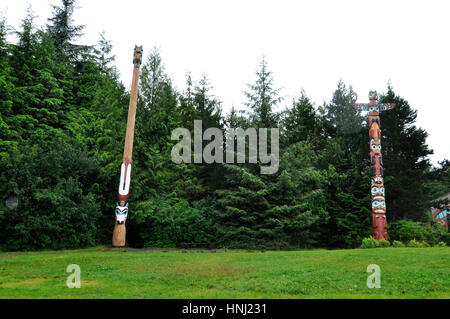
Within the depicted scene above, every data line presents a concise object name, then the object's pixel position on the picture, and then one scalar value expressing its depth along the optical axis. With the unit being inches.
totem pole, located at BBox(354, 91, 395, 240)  781.9
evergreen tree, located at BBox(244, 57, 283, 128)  1107.9
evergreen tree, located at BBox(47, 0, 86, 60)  1256.2
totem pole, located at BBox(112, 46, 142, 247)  768.3
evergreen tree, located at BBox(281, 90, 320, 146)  1179.3
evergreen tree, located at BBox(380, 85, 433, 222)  938.1
